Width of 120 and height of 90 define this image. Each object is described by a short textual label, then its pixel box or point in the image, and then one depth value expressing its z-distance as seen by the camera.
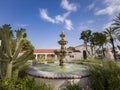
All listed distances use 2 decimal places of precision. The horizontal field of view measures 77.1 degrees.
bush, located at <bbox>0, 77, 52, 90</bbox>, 3.31
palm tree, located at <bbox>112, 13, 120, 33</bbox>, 17.34
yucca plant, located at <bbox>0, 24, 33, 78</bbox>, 3.85
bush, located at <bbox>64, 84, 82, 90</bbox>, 3.45
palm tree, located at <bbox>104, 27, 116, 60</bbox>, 20.80
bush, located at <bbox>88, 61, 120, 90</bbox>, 3.29
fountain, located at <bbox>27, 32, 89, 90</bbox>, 3.64
